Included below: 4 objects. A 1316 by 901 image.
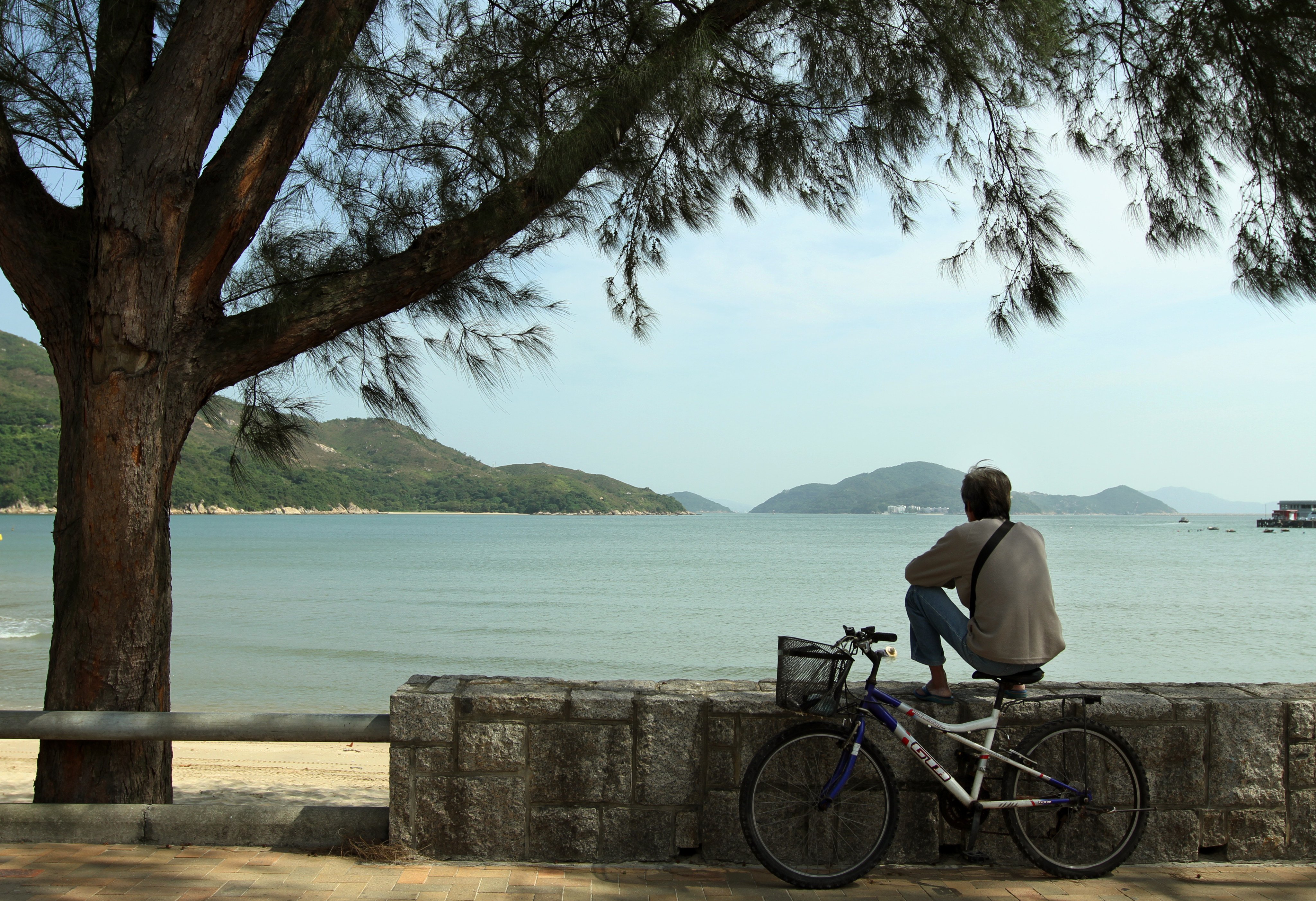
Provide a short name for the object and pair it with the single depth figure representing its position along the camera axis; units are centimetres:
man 303
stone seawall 320
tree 347
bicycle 296
